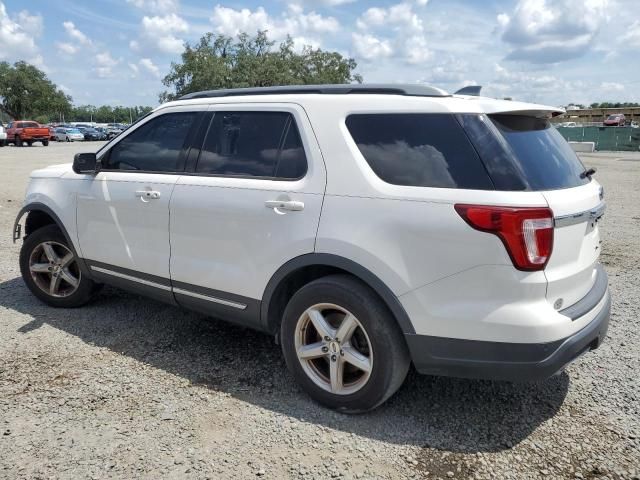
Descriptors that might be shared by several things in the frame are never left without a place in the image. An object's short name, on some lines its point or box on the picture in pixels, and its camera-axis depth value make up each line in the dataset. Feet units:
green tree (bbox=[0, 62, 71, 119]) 231.09
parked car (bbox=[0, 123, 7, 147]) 129.39
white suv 8.54
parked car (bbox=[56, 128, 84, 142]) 163.22
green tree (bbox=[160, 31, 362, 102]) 135.13
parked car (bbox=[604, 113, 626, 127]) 161.19
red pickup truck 130.93
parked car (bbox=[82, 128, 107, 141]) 169.17
